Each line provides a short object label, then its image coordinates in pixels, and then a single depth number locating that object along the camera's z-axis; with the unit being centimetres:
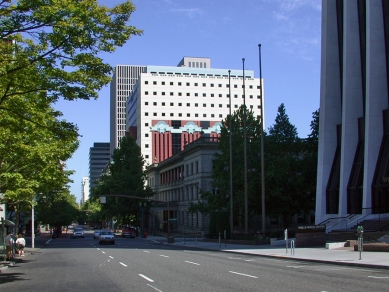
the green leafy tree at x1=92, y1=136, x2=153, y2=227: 8581
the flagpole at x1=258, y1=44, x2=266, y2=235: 4281
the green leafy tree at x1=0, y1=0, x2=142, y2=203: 1525
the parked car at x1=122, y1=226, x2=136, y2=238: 8631
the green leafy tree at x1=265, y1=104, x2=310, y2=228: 5338
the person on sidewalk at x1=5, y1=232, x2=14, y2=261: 3146
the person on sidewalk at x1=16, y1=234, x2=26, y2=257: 3747
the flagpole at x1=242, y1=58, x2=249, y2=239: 4634
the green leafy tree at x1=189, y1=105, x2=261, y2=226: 5400
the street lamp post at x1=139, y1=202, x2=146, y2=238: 8522
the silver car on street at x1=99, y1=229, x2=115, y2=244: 5537
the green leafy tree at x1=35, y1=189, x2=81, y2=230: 9466
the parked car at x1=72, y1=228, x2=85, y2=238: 8731
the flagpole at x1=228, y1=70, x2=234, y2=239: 4862
